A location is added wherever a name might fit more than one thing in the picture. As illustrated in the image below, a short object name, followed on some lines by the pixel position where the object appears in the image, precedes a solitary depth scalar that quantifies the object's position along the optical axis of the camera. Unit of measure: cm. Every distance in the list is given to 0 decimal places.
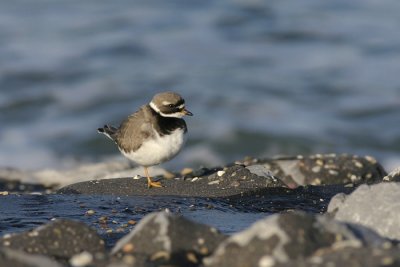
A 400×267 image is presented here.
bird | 1695
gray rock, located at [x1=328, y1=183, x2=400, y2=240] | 1245
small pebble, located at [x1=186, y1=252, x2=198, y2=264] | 1094
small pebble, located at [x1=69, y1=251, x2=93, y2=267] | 1056
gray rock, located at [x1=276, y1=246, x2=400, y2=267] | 958
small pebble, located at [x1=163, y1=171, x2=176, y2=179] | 1891
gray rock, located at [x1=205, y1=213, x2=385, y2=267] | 1019
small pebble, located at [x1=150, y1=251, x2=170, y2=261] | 1091
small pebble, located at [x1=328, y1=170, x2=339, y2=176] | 2021
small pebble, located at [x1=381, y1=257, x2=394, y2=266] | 962
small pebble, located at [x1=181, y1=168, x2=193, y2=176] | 1872
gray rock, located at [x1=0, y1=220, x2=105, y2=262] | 1153
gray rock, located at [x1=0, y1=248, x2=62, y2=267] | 1001
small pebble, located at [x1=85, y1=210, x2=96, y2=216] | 1507
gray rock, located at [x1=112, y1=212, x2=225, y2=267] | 1093
